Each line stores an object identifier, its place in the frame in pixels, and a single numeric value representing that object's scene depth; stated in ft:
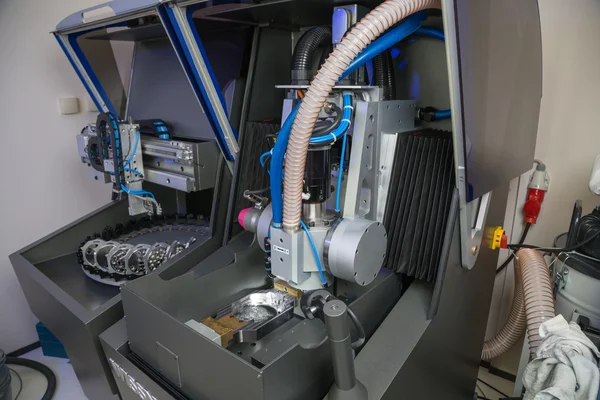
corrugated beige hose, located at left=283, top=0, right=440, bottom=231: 2.40
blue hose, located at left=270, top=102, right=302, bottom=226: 2.70
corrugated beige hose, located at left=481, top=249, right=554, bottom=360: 3.79
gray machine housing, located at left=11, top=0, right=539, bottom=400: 2.49
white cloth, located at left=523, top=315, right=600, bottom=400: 2.74
